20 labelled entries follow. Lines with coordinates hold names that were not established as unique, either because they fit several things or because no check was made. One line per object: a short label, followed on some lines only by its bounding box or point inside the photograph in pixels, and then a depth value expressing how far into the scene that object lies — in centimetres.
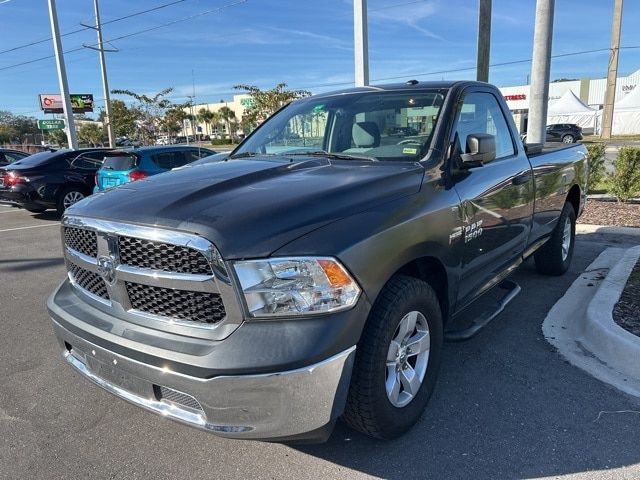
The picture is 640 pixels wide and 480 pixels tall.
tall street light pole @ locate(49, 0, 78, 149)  2088
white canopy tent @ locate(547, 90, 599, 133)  4878
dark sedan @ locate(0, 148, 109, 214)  1074
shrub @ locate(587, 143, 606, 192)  992
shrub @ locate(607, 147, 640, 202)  880
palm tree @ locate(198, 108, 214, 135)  8912
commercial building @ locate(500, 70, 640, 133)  5888
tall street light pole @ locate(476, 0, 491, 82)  963
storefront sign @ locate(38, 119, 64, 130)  6538
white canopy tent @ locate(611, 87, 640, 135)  4456
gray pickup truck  205
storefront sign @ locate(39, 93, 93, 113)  4959
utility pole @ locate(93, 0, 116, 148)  2847
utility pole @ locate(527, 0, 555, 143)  809
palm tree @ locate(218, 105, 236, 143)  8706
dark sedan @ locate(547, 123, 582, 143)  3625
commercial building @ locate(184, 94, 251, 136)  8886
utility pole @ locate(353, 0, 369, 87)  971
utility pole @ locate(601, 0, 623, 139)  3672
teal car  934
